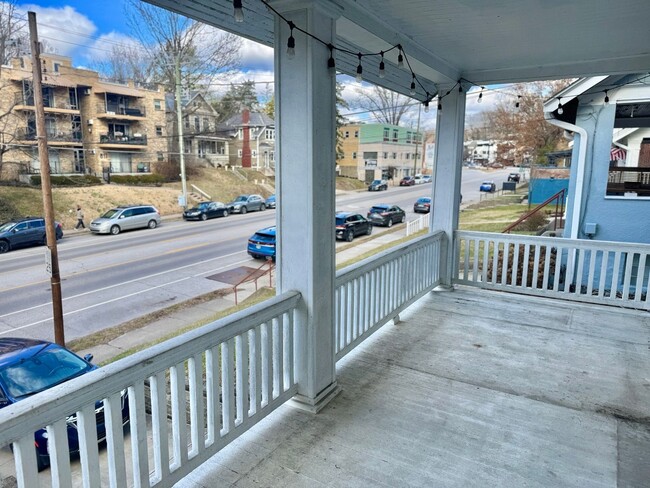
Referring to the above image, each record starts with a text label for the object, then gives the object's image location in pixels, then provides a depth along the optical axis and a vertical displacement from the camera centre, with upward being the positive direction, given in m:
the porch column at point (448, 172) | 4.58 -0.05
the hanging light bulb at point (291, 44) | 2.14 +0.59
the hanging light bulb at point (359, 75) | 2.68 +0.57
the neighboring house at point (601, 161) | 5.51 +0.10
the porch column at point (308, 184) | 2.25 -0.10
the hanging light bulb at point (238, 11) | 1.76 +0.61
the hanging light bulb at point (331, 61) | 2.34 +0.56
